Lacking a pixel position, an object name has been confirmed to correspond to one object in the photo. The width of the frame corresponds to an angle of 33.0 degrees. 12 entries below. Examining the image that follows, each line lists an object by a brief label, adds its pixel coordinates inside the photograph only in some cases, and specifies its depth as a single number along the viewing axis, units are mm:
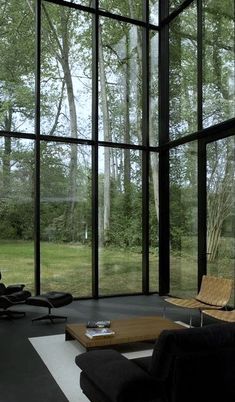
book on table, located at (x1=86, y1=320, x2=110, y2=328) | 4434
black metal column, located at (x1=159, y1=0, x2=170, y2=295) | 8000
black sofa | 2322
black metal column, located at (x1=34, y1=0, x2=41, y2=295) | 7074
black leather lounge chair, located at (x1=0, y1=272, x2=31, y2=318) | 5664
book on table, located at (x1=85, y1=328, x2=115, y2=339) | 4027
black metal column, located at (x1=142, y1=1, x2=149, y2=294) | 8039
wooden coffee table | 3977
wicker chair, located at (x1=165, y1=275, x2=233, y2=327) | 5357
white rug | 3291
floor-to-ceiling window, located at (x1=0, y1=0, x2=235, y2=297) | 6836
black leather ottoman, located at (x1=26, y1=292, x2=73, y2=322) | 5543
